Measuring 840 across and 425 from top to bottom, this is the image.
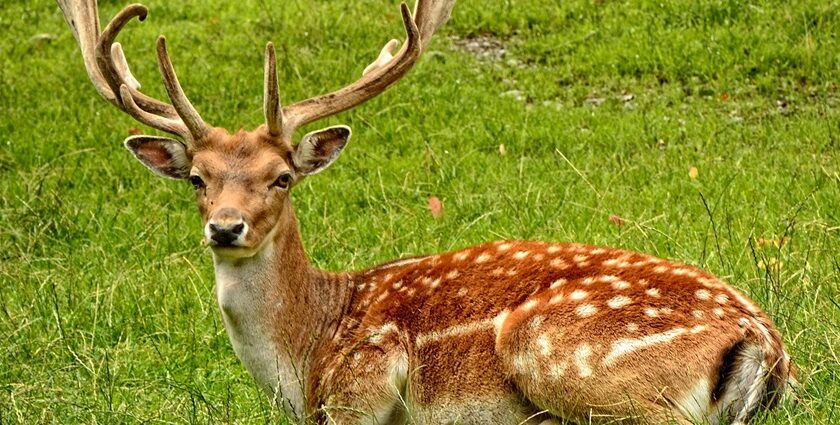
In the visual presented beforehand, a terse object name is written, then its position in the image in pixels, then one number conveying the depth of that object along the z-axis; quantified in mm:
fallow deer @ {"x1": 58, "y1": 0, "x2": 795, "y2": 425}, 10367
